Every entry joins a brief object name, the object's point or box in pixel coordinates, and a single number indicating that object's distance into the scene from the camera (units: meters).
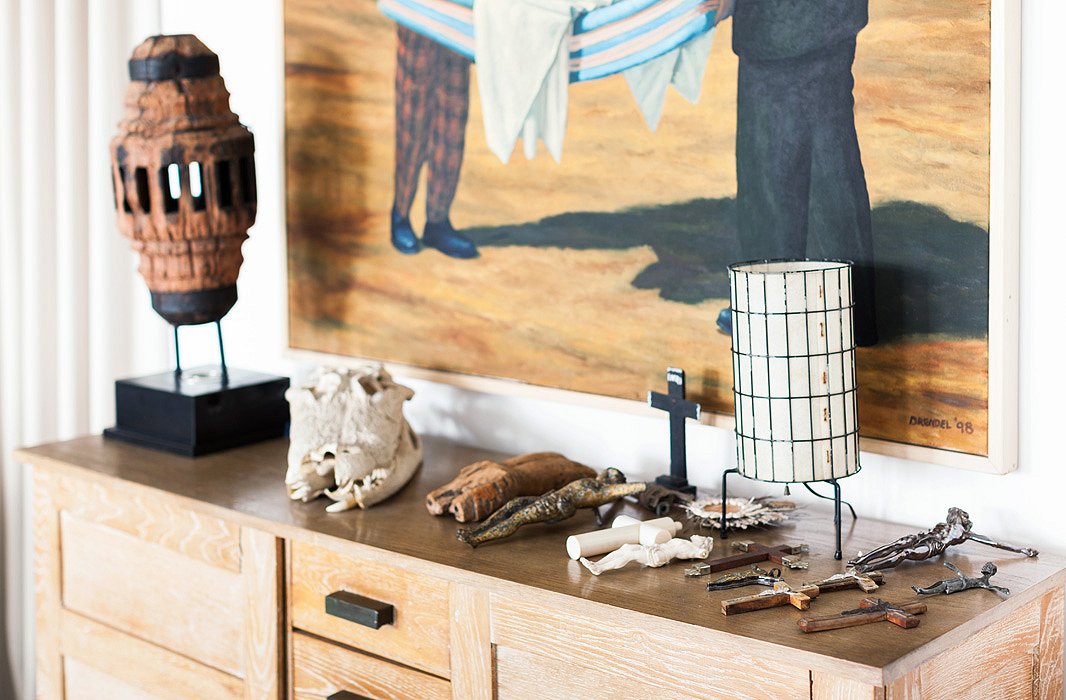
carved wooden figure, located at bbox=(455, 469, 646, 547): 1.64
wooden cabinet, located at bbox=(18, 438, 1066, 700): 1.35
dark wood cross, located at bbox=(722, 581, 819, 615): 1.38
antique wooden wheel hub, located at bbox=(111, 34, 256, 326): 2.08
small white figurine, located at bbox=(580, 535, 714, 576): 1.52
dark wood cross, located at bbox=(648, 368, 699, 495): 1.83
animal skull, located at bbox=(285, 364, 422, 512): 1.83
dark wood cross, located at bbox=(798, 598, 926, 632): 1.33
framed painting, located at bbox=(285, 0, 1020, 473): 1.59
